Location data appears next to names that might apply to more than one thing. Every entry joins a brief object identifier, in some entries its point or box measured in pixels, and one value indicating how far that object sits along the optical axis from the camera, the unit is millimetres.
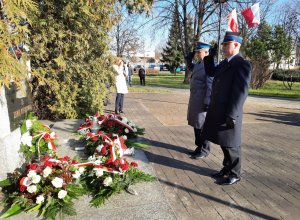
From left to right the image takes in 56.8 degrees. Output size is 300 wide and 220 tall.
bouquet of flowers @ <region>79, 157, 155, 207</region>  3240
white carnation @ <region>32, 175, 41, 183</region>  2951
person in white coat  8750
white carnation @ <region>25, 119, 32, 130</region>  4010
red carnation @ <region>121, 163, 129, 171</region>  3485
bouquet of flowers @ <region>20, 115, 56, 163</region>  3838
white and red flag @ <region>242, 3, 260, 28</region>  5147
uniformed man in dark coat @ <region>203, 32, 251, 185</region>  3480
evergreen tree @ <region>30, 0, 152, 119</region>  6520
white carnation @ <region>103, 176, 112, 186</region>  3242
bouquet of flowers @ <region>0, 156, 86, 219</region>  2887
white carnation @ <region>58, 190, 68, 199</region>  2924
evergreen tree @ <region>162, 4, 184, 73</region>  48875
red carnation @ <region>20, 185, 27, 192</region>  2962
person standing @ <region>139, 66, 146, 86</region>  22844
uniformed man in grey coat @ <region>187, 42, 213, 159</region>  4523
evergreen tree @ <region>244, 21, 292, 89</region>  22141
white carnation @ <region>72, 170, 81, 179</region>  3244
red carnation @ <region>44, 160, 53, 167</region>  3119
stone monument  3285
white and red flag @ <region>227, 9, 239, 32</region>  4707
